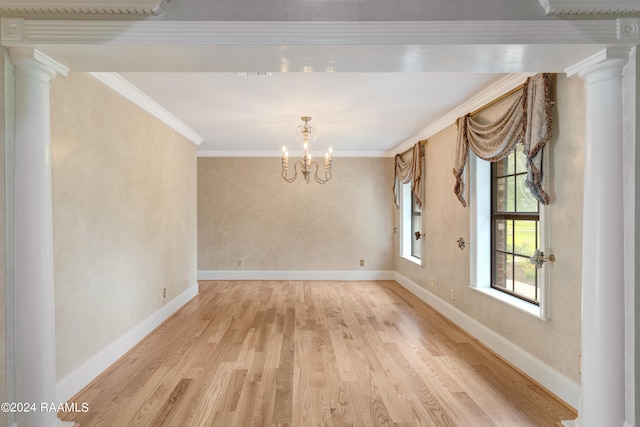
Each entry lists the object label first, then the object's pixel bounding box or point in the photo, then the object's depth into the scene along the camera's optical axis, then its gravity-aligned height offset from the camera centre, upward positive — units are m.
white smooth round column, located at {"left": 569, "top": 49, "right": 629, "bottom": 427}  1.86 -0.20
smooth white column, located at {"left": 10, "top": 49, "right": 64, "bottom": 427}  1.89 -0.18
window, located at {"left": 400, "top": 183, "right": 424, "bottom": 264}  6.59 -0.27
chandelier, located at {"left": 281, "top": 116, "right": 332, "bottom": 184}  4.17 +0.93
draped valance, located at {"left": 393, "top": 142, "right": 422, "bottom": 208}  5.32 +0.64
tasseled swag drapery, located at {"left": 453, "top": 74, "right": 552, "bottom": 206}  2.54 +0.63
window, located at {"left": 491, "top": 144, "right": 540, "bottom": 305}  3.10 -0.20
